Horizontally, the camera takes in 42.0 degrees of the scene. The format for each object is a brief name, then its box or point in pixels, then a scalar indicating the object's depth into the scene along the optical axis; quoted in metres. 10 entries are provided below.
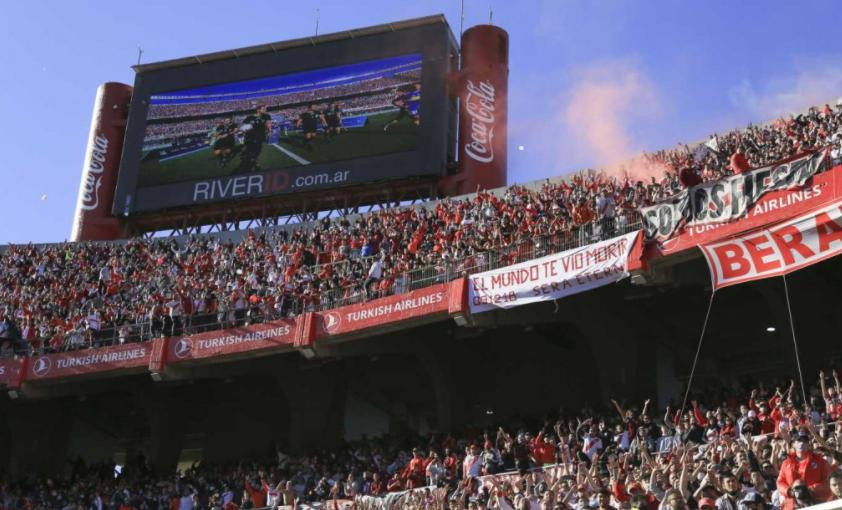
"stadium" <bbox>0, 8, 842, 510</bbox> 21.02
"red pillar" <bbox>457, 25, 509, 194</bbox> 41.75
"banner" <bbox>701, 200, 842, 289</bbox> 19.94
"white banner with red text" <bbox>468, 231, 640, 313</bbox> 24.05
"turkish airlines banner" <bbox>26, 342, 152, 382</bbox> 32.81
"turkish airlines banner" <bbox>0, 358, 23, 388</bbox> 34.28
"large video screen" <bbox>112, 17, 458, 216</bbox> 42.41
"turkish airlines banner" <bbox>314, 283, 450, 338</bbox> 27.45
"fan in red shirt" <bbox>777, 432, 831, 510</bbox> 13.56
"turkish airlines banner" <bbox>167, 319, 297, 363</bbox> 30.36
